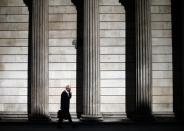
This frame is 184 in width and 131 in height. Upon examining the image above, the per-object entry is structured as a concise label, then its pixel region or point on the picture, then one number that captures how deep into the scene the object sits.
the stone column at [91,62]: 24.03
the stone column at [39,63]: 24.28
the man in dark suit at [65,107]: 22.77
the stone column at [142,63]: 23.92
